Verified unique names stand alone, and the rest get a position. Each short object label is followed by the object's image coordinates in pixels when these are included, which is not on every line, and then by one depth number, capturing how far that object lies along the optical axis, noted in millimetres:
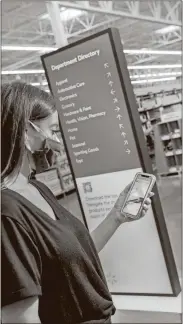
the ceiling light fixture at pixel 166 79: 16453
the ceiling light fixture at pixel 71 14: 8941
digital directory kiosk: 1237
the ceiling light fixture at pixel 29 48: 5860
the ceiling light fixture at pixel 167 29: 12680
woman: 716
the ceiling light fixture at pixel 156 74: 15095
